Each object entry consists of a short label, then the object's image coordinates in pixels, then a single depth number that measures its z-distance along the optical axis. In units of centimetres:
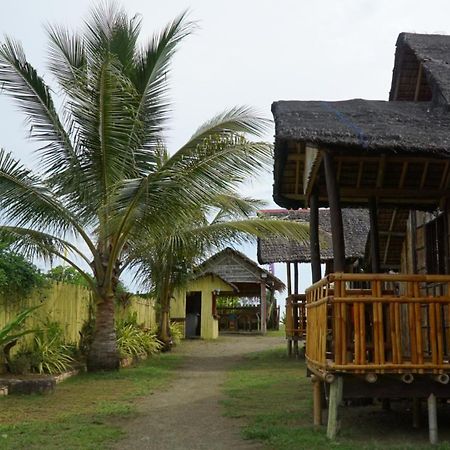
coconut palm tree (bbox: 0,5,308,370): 1140
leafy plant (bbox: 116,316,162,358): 1577
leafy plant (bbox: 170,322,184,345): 2345
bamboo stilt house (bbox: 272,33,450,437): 636
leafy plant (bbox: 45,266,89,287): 1858
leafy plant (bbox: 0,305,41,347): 809
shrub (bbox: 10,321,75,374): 1102
